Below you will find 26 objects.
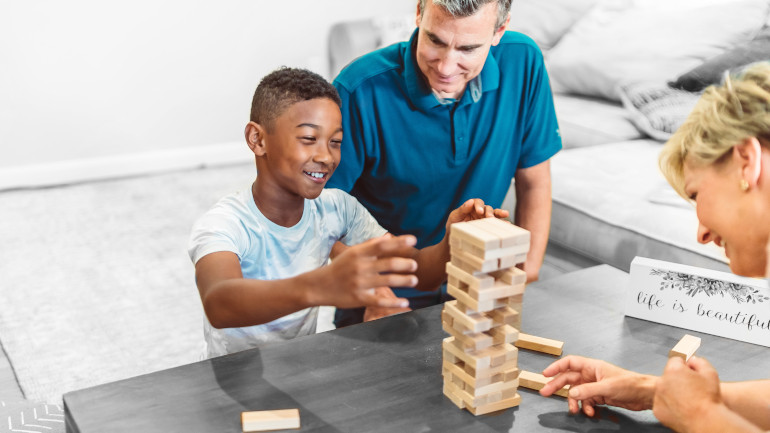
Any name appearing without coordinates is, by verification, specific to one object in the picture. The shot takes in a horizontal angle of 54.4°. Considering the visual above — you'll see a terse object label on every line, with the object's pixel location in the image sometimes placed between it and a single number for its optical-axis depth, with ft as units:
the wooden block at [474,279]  3.02
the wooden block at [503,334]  3.21
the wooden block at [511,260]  3.01
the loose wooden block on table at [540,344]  3.84
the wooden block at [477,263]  2.96
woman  2.99
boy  4.10
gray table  3.21
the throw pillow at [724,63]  8.21
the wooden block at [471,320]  3.08
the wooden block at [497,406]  3.30
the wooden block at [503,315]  3.16
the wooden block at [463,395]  3.26
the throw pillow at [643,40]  8.75
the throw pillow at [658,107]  8.23
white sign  4.01
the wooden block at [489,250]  2.95
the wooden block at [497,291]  3.01
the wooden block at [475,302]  3.03
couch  6.74
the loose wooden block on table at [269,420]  3.11
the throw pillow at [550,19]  10.75
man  4.85
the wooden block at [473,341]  3.16
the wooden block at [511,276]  3.06
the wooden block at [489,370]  3.20
